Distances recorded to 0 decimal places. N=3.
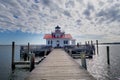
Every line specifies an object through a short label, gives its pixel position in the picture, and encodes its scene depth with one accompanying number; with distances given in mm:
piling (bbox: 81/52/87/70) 4992
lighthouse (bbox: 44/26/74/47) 22181
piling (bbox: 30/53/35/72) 5852
